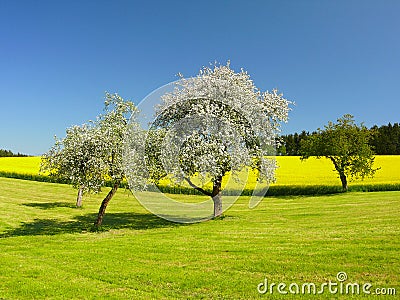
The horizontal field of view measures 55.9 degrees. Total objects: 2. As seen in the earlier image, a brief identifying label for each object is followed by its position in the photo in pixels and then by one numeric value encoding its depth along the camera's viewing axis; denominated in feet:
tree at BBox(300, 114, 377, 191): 145.48
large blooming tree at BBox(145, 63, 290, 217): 67.15
